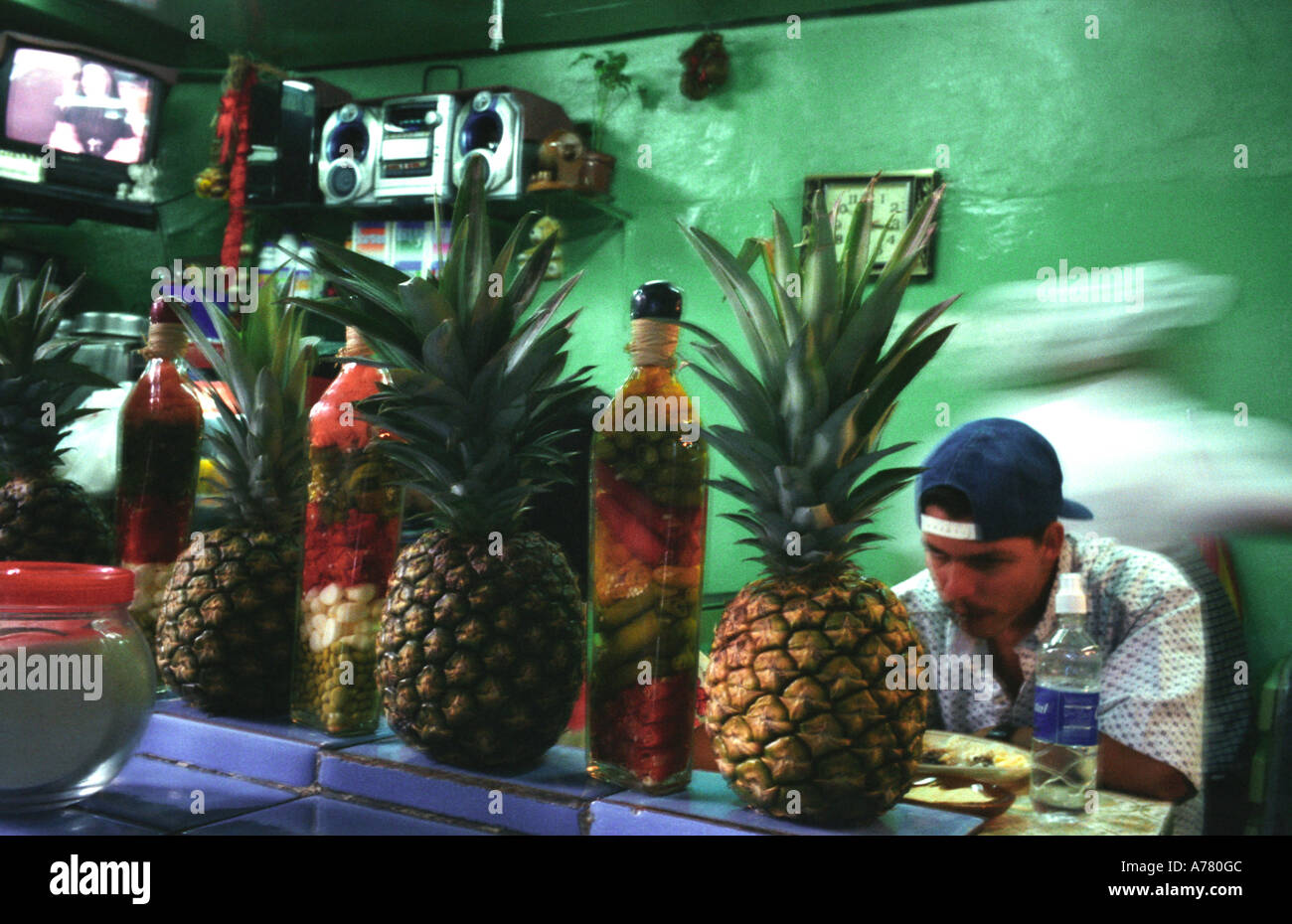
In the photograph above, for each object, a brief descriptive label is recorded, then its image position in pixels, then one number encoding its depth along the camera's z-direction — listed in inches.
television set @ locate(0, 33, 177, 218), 179.2
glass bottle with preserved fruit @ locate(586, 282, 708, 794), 38.3
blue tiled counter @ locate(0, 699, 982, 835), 36.5
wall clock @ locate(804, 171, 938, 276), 161.3
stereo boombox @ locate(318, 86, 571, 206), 168.9
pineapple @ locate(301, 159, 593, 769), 39.4
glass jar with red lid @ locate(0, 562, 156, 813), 36.2
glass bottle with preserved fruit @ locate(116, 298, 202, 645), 54.9
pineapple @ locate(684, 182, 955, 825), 34.0
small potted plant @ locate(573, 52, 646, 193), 175.0
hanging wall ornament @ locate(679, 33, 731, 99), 176.7
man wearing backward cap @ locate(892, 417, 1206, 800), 77.1
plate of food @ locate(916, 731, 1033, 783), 46.4
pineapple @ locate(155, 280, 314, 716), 48.1
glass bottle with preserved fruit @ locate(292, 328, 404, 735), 46.0
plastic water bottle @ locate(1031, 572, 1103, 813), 41.3
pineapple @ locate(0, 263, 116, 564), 57.2
